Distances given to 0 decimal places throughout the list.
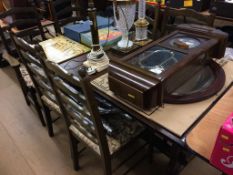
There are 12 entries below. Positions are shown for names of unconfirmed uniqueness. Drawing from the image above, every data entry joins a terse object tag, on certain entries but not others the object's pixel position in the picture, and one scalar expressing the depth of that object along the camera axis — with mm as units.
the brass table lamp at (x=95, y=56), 1248
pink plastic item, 595
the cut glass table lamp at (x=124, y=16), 1308
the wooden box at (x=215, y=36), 1091
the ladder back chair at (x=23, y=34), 1879
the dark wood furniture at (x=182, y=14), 1492
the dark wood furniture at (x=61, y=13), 1930
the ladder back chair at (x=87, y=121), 930
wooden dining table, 835
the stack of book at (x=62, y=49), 1487
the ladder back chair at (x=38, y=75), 1245
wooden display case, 875
